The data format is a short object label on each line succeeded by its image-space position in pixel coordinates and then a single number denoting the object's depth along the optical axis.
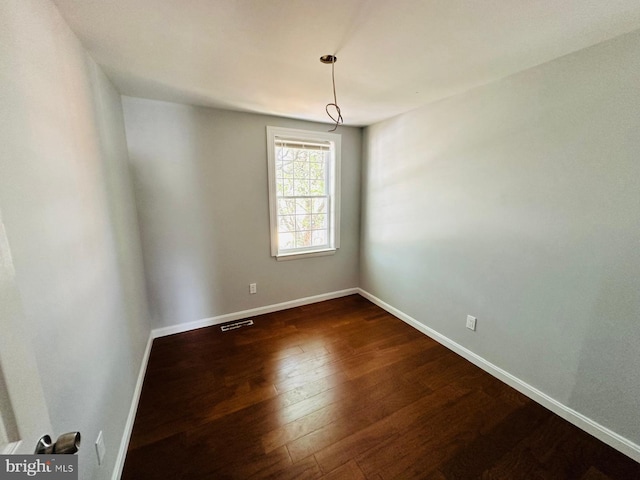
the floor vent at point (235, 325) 2.74
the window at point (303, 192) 2.91
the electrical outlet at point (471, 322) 2.18
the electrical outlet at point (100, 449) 1.09
